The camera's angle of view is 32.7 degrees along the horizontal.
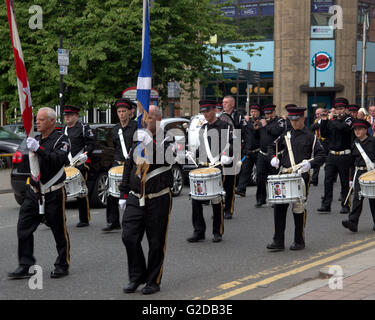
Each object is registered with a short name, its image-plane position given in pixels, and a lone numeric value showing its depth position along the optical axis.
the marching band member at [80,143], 10.52
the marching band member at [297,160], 8.73
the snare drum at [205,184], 9.08
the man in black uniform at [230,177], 10.65
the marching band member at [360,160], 10.14
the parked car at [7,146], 20.91
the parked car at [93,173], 12.35
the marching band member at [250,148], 13.98
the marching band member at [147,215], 6.39
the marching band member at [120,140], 9.66
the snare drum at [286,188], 8.53
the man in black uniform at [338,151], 12.14
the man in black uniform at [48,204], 7.08
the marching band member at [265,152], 13.09
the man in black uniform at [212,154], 9.45
